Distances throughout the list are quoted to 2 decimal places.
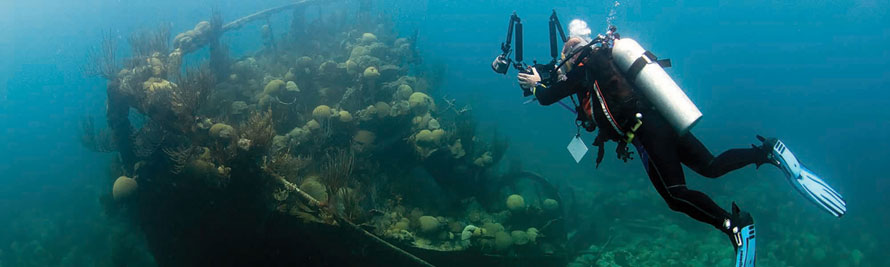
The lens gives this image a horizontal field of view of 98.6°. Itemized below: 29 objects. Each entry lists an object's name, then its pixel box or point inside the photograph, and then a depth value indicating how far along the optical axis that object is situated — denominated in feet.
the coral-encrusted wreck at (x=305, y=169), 17.72
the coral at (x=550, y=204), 31.17
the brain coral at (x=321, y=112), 29.78
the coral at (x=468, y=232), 22.65
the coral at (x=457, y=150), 32.42
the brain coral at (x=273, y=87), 33.22
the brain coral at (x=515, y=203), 29.84
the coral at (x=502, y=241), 22.99
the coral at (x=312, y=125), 29.28
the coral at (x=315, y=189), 18.62
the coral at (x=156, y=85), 23.58
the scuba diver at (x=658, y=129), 10.14
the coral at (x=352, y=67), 37.68
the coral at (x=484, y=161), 33.47
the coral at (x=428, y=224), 23.81
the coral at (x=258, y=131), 17.40
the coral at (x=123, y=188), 20.65
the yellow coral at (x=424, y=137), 31.12
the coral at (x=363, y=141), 29.68
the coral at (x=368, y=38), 48.04
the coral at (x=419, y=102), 34.13
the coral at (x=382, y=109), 30.79
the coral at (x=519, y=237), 23.76
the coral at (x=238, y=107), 31.35
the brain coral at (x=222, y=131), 18.84
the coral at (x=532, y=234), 24.57
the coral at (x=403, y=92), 36.81
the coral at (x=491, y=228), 23.67
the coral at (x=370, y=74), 34.71
